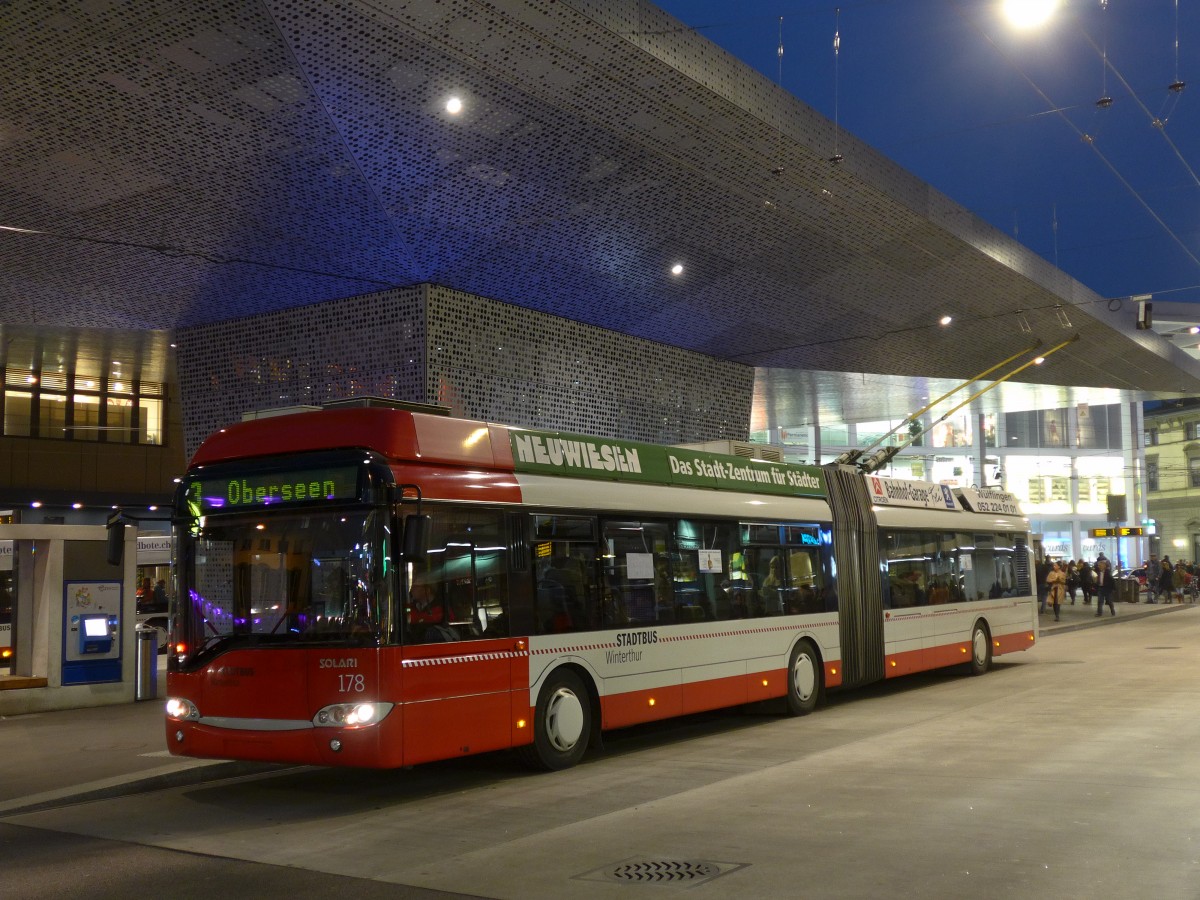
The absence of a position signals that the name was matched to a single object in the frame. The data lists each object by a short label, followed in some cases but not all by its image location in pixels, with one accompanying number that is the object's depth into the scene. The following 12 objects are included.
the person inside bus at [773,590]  13.93
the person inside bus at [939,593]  17.84
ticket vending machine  15.65
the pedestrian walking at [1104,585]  35.88
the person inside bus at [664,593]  12.14
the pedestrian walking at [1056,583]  35.72
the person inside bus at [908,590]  16.86
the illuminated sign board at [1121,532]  41.17
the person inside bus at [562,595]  10.63
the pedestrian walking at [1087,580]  39.81
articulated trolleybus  9.02
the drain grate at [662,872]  6.57
